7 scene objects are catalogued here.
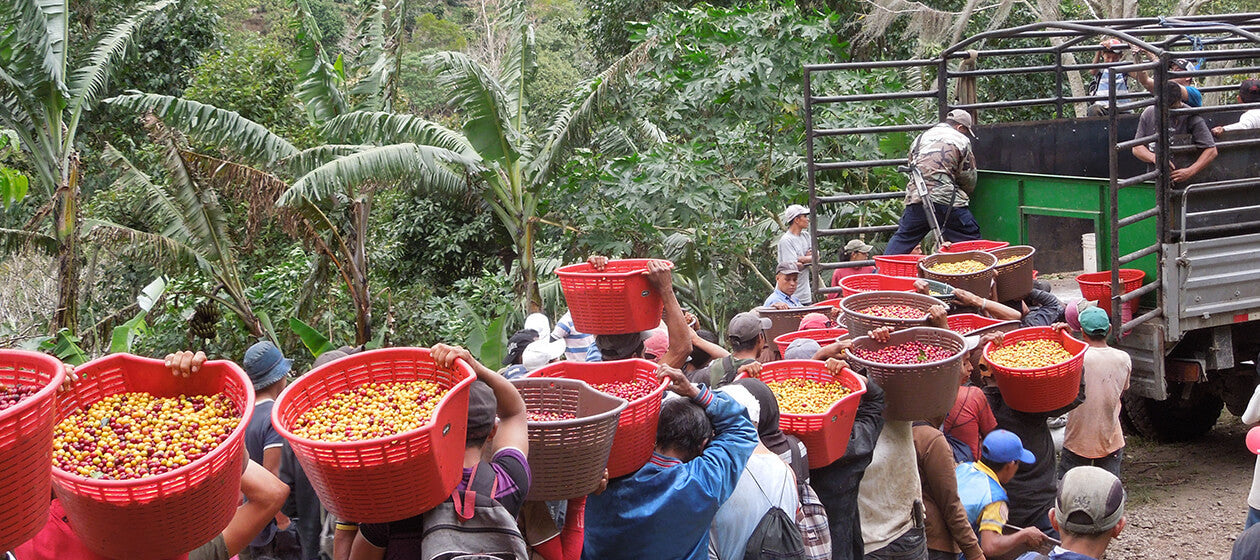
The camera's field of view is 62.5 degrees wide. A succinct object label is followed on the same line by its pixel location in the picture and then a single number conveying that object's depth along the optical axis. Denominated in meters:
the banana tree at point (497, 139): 8.27
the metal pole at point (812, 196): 7.30
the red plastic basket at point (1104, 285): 6.32
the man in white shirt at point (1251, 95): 7.41
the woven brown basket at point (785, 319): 6.23
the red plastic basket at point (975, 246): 6.49
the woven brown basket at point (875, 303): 4.86
